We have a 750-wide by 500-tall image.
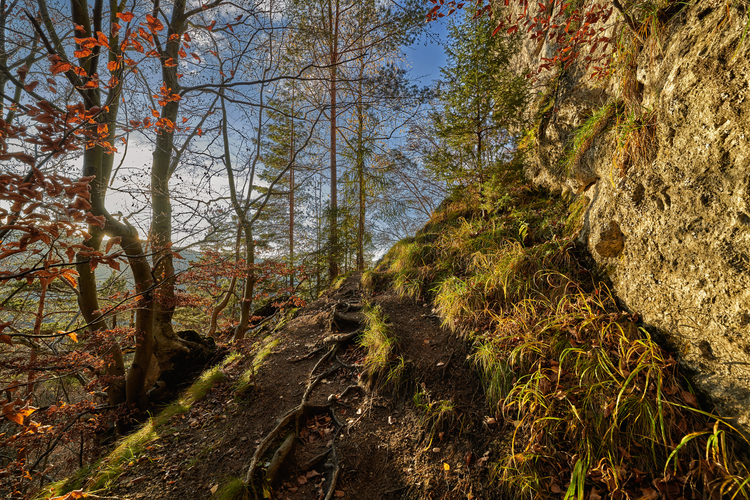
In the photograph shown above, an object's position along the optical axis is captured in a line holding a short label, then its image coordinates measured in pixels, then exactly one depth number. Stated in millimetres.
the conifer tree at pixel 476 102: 4750
